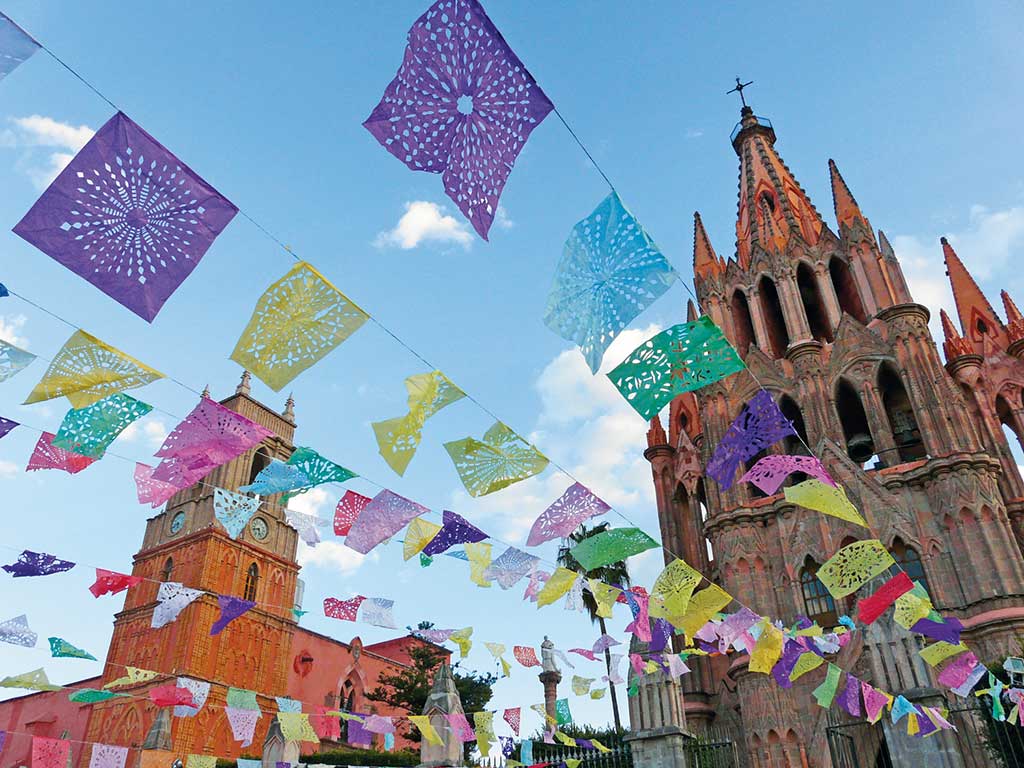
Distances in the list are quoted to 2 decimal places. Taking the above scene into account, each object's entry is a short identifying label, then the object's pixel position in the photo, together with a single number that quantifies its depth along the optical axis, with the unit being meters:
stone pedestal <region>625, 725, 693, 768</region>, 14.14
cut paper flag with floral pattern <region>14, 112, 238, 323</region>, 5.62
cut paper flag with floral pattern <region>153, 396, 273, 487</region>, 8.32
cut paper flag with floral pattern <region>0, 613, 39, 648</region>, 12.09
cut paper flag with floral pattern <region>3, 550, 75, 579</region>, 10.69
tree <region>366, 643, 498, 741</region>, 31.44
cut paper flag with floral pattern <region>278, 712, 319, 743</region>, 13.16
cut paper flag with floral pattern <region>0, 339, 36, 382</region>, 6.74
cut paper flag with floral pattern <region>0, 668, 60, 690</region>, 12.41
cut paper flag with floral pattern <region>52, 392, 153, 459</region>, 8.06
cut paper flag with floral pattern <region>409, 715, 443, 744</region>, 13.34
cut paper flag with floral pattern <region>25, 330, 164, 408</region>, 7.08
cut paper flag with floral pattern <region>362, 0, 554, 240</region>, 6.00
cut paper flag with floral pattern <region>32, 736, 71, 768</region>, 12.51
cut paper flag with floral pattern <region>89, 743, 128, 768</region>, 13.84
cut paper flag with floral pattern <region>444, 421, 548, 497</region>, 9.29
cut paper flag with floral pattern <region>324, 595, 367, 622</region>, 12.70
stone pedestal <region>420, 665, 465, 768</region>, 13.78
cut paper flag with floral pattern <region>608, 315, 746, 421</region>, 8.27
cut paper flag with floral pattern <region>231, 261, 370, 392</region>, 6.85
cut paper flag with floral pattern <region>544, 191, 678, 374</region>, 7.64
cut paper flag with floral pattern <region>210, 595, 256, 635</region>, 12.00
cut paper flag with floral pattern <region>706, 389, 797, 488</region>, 10.98
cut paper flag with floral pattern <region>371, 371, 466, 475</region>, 8.23
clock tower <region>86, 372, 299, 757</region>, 35.91
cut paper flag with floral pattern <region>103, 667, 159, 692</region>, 13.93
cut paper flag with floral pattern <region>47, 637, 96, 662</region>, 12.23
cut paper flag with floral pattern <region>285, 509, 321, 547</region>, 10.95
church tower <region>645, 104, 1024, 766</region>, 19.78
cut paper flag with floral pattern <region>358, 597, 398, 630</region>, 12.83
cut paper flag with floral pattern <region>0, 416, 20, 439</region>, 7.44
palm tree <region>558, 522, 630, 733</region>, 33.59
